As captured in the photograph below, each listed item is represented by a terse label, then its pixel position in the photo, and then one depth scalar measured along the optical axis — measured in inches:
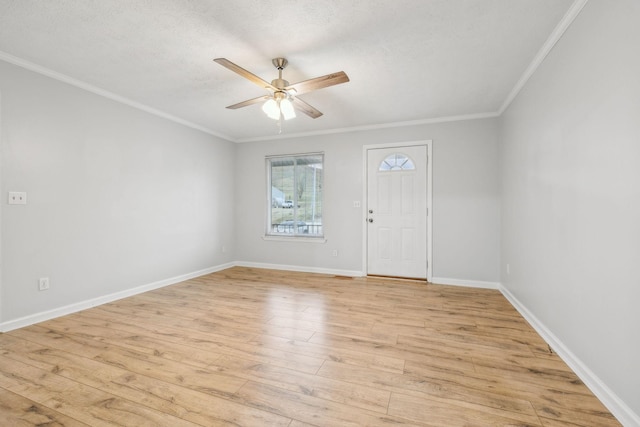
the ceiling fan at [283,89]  89.0
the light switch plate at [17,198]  101.3
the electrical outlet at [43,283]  109.1
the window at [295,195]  199.5
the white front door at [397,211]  171.0
